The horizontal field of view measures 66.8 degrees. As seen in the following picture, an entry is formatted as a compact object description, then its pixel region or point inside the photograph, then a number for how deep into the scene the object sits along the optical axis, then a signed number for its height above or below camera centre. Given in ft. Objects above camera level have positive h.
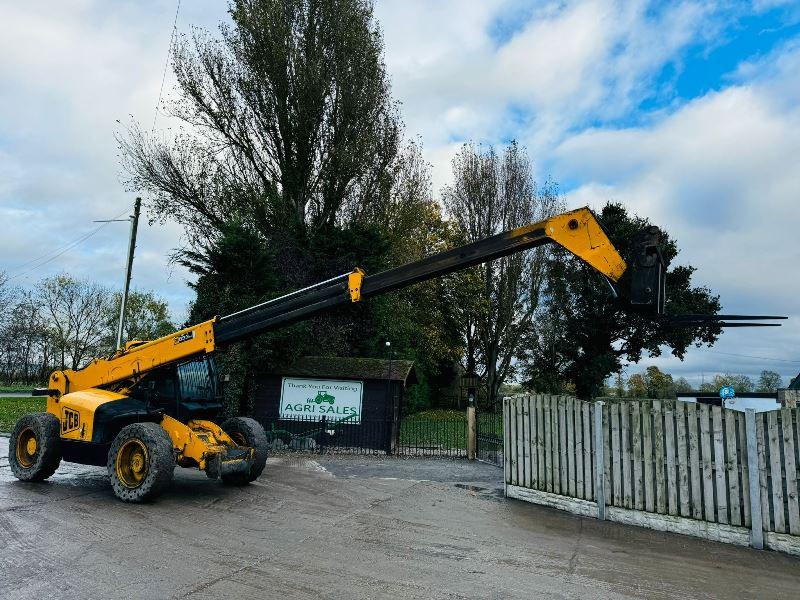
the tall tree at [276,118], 87.04 +40.35
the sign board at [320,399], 65.10 -0.04
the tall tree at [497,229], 124.06 +35.85
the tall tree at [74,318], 184.44 +21.25
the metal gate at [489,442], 51.13 -3.08
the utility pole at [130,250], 71.51 +17.22
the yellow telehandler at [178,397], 28.60 -0.37
